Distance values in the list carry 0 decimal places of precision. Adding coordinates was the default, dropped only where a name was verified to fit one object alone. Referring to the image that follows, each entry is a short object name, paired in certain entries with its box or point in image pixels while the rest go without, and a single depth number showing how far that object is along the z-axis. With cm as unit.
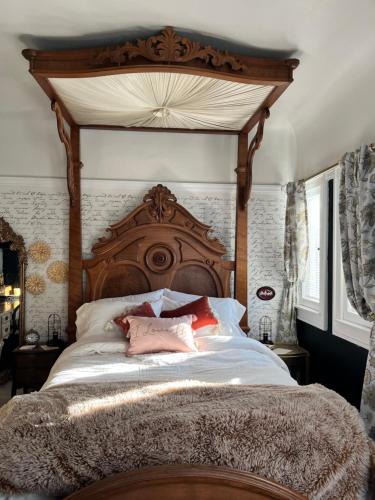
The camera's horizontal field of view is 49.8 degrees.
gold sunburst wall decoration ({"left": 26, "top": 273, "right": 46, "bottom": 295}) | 375
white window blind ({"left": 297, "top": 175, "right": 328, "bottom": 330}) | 334
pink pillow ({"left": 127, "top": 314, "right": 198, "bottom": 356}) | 272
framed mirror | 367
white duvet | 222
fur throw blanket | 137
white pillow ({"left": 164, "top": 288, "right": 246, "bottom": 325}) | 338
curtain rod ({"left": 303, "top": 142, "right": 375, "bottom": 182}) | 312
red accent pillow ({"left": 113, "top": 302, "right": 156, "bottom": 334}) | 301
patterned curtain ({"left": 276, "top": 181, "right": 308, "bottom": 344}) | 370
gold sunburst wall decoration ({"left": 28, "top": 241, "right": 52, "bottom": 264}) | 375
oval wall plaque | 394
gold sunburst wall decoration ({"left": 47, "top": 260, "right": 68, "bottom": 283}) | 375
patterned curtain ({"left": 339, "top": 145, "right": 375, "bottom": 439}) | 237
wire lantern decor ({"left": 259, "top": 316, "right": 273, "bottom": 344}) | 394
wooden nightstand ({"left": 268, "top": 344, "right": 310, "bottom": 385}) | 347
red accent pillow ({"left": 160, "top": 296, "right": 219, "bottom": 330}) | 310
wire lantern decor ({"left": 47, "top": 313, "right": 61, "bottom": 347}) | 376
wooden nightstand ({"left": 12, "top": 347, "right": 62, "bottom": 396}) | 345
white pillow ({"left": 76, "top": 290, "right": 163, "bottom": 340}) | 312
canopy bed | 138
